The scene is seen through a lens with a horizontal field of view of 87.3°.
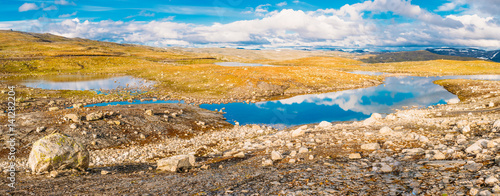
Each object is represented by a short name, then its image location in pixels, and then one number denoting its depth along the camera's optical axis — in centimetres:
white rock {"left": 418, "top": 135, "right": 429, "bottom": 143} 1576
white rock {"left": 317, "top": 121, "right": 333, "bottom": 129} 2760
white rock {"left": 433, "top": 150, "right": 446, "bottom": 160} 1222
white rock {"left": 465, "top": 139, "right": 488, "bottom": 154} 1205
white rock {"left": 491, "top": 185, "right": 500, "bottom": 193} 811
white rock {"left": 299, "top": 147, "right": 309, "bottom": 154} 1681
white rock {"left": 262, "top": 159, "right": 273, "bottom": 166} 1521
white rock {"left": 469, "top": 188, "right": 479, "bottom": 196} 827
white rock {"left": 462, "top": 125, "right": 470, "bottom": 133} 1708
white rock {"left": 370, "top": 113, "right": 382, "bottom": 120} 2828
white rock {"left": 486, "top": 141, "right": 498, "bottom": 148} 1215
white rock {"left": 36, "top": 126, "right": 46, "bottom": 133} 2545
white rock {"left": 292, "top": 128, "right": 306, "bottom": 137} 2322
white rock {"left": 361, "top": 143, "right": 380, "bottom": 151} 1550
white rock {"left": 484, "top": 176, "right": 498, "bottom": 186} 861
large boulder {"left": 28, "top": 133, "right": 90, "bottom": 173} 1474
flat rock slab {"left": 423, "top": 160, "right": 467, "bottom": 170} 1098
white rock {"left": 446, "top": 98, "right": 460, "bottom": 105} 4682
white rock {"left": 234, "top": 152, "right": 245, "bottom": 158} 1823
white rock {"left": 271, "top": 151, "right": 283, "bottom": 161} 1602
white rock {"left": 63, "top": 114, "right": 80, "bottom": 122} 2780
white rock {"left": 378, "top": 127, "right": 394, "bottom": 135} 1898
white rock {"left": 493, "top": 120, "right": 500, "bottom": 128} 1695
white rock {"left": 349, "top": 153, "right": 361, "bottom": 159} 1430
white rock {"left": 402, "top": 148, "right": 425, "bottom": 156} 1372
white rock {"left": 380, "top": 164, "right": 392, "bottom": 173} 1169
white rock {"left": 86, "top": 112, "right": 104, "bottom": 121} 2848
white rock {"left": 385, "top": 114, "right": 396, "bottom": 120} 2731
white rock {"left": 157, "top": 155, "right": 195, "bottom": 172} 1558
